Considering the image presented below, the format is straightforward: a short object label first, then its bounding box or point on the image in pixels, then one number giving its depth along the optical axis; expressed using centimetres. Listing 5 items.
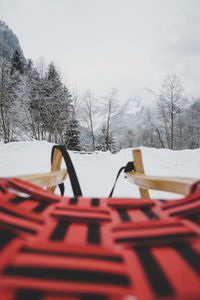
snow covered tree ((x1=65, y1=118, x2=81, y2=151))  1592
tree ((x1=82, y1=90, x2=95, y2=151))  1806
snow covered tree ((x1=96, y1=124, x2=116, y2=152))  2081
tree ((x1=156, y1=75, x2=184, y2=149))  1441
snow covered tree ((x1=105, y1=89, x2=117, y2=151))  1784
